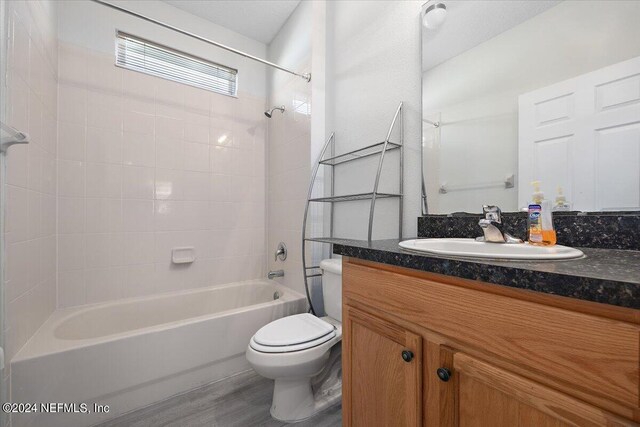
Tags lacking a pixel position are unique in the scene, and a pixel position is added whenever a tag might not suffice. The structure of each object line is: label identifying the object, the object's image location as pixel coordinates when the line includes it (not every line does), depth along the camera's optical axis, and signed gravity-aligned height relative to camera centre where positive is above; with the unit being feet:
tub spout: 7.04 -1.61
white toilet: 3.94 -2.15
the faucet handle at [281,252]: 7.16 -1.04
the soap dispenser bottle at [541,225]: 2.62 -0.12
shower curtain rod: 4.54 +3.55
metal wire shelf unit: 4.52 +0.90
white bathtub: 3.80 -2.39
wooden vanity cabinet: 1.34 -0.94
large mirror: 2.58 +1.32
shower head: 7.35 +2.93
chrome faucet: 2.87 -0.17
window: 6.37 +3.90
